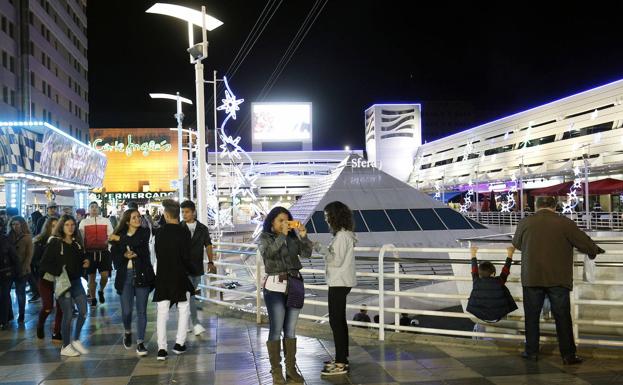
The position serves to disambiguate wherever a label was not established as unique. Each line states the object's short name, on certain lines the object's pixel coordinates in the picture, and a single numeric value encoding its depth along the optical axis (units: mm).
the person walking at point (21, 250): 9909
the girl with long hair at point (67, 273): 7609
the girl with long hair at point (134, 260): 7648
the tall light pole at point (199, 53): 13281
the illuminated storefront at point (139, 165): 94000
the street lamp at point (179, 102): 28381
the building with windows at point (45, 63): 48344
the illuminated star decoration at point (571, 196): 32328
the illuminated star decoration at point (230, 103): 25323
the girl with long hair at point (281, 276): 5914
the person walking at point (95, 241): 11492
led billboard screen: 90500
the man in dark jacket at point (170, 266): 7031
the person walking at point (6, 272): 9445
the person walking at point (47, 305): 8012
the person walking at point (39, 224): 14275
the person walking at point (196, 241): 8291
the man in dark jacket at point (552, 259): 6480
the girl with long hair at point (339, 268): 6355
